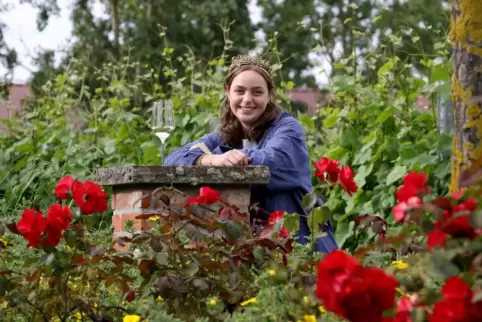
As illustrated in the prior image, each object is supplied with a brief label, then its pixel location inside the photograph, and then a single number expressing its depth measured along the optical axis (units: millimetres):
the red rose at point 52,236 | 3049
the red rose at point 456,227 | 2195
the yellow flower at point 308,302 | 2791
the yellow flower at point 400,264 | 3054
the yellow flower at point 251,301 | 2876
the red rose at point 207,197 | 3325
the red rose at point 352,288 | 1955
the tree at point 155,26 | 21474
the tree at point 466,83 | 3203
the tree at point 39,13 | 22261
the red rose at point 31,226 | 3030
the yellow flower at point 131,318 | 2763
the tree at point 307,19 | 24727
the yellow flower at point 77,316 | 3216
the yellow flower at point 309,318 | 2641
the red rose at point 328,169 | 3647
